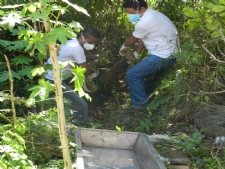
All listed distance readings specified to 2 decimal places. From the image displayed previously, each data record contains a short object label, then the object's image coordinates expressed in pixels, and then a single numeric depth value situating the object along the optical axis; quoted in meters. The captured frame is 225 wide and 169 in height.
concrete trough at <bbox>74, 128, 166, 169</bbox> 10.05
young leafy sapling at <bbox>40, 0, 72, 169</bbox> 6.79
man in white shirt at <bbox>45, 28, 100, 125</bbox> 12.91
